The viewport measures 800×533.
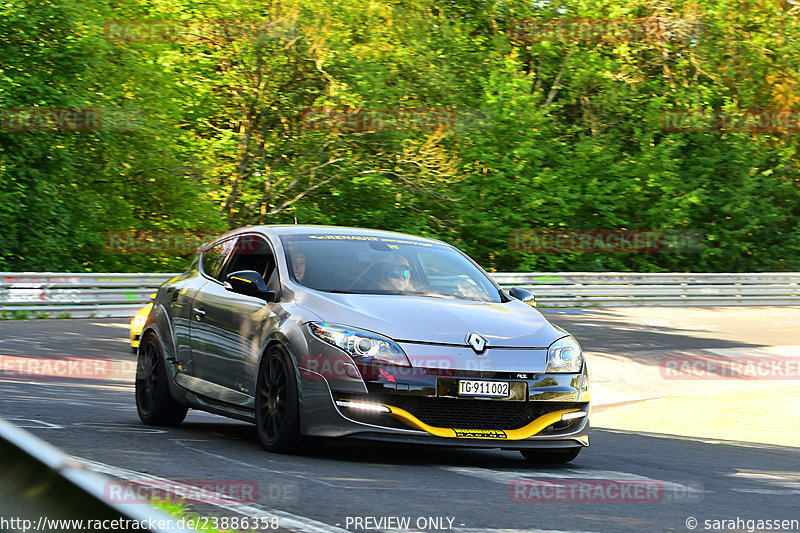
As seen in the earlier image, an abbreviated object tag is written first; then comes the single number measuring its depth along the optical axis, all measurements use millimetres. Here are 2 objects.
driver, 16703
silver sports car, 14578
